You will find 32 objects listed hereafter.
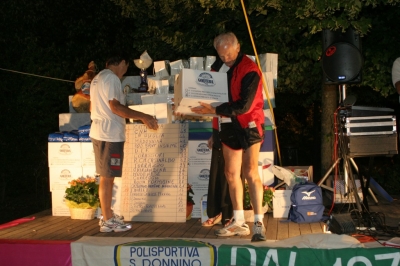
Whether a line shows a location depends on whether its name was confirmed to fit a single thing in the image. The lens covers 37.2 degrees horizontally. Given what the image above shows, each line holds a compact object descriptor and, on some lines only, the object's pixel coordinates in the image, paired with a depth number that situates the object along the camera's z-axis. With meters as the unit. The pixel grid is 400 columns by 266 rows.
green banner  4.49
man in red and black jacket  5.29
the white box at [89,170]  6.83
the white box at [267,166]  6.62
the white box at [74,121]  7.30
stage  4.56
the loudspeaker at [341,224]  5.14
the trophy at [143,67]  7.46
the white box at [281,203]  6.30
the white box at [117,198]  6.51
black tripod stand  5.84
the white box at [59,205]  6.81
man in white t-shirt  5.77
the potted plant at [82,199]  6.47
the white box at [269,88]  6.98
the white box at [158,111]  6.66
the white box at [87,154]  6.79
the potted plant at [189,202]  6.40
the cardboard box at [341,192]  6.66
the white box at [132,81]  8.05
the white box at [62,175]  6.85
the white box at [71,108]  7.56
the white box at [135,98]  7.32
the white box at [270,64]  7.20
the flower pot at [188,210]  6.38
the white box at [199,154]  6.65
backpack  5.98
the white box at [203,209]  6.16
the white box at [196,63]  7.27
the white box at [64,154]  6.83
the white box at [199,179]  6.64
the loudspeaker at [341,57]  6.65
